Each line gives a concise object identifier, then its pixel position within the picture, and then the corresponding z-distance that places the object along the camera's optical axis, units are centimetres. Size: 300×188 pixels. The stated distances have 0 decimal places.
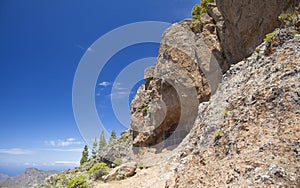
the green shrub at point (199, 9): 2418
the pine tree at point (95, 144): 5129
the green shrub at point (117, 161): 2340
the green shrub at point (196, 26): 2240
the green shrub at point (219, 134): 671
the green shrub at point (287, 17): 875
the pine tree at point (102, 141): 5224
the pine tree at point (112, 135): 4778
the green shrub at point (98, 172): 1636
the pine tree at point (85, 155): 4644
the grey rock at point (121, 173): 1437
